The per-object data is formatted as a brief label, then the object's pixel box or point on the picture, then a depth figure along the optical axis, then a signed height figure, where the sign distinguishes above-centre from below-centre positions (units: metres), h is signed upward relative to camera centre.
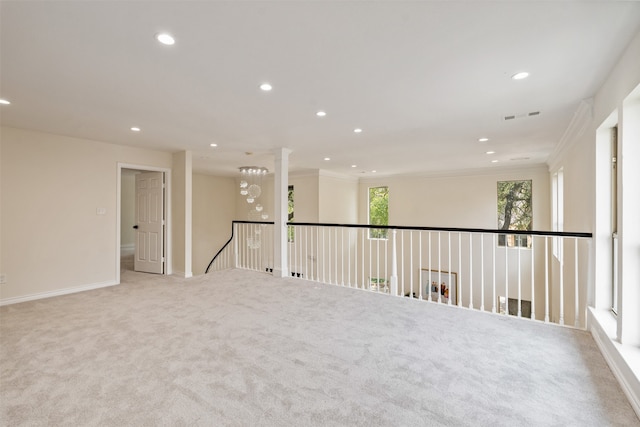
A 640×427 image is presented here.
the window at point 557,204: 5.49 +0.23
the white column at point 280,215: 5.30 +0.01
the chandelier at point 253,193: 5.92 +0.46
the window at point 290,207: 8.82 +0.25
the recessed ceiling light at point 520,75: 2.40 +1.17
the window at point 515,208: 7.19 +0.18
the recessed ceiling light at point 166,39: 1.90 +1.18
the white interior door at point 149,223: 5.57 -0.14
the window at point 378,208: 9.34 +0.24
